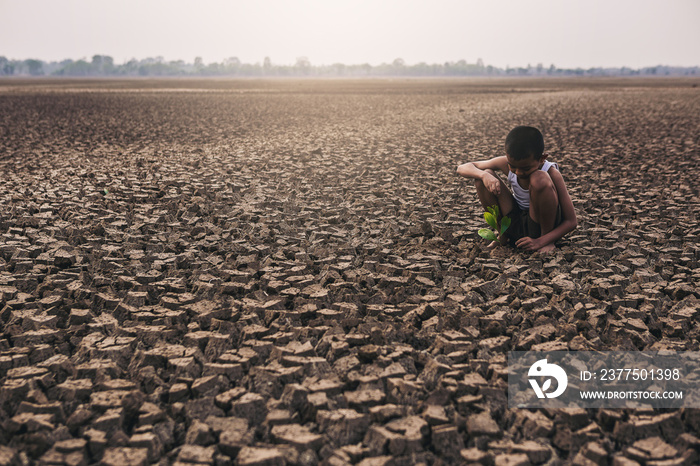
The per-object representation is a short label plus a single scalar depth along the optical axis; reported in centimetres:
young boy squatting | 431
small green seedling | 496
